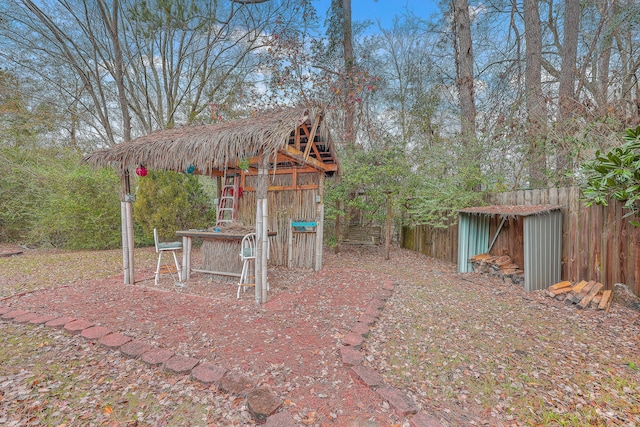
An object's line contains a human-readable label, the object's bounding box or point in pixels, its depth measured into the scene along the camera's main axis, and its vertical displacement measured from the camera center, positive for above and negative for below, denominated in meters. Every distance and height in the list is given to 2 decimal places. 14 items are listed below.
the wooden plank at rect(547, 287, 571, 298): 4.14 -1.27
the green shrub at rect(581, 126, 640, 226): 3.10 +0.38
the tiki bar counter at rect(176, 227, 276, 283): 5.04 -0.90
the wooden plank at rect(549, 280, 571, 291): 4.33 -1.23
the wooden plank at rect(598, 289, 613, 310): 3.63 -1.24
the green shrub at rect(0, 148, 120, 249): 8.05 +0.16
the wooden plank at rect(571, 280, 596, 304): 3.88 -1.23
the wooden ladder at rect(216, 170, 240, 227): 6.25 +0.12
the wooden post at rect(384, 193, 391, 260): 7.14 -0.47
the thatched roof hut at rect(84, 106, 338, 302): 3.92 +0.79
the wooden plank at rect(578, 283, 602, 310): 3.74 -1.23
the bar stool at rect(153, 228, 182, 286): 4.91 -0.72
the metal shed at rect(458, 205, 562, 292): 4.47 -0.56
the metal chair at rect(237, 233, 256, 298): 4.33 -0.76
